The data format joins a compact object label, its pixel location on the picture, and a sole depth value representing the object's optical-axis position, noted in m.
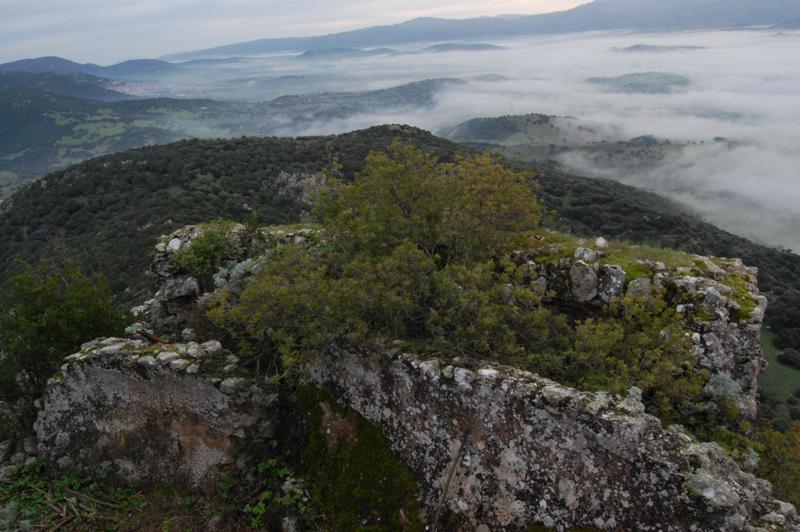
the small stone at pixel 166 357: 8.54
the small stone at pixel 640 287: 9.66
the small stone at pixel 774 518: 6.10
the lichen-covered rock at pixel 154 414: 8.40
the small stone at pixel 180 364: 8.41
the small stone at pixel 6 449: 9.97
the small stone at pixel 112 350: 8.86
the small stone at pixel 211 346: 8.85
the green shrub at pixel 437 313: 7.70
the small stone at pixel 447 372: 7.14
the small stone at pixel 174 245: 12.91
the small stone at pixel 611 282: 9.95
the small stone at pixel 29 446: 9.84
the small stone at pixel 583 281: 10.20
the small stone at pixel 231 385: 8.33
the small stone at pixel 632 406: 6.31
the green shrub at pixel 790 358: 34.09
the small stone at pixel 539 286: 9.93
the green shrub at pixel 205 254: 12.02
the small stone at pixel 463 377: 7.00
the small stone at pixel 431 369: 7.22
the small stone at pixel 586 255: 10.51
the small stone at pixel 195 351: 8.66
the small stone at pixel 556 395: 6.47
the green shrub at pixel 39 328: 10.12
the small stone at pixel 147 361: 8.52
